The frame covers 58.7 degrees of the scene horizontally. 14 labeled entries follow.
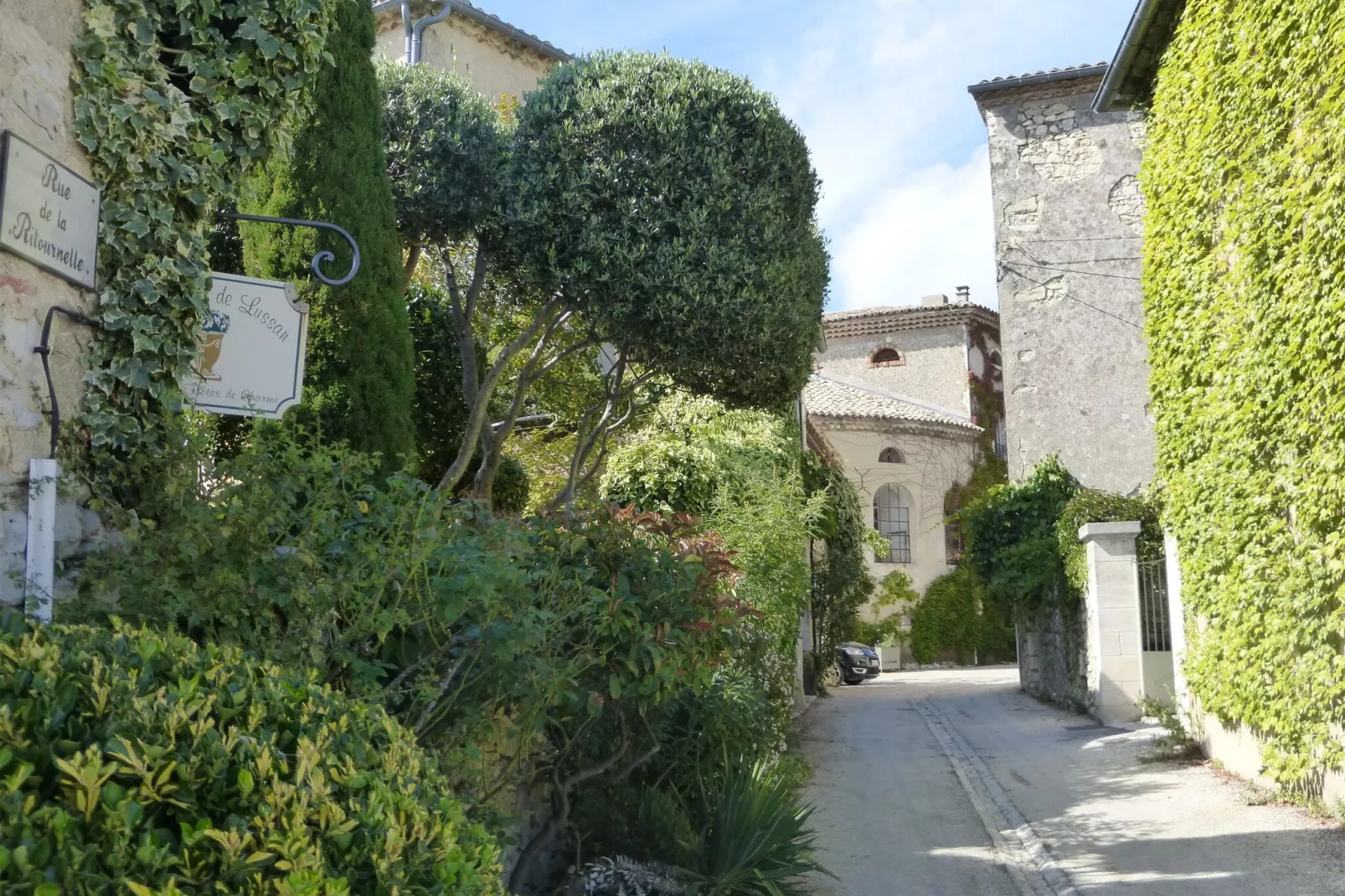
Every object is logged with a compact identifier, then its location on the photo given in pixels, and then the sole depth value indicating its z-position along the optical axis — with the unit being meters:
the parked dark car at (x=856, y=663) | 27.41
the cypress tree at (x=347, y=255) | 7.04
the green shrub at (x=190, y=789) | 1.96
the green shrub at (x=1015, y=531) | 17.62
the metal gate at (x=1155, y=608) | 13.43
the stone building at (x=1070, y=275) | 19.25
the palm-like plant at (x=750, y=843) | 5.99
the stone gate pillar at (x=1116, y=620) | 13.34
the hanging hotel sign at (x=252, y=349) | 4.59
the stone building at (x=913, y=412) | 35.78
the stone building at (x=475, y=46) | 15.72
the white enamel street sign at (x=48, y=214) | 3.42
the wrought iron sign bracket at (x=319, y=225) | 4.30
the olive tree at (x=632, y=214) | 8.94
